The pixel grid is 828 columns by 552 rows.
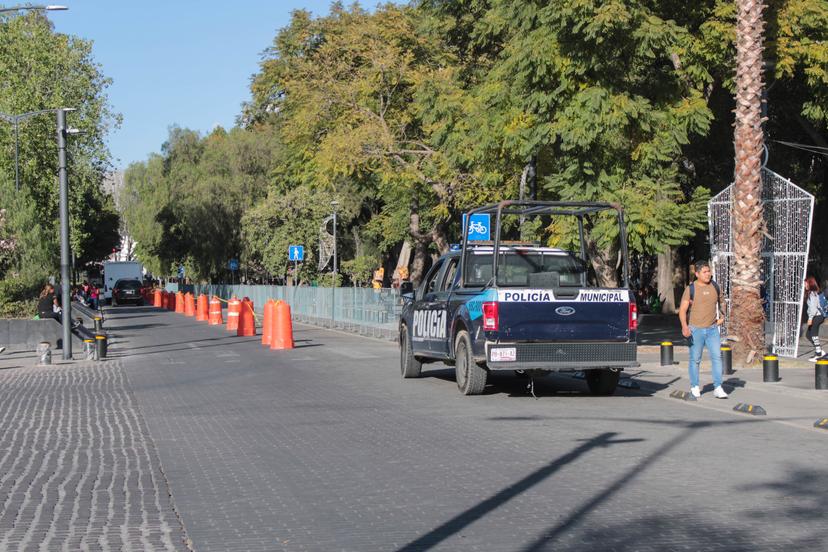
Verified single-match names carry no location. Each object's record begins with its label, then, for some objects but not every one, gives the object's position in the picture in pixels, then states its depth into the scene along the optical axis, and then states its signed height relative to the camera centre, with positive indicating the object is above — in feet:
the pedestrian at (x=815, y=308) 77.77 -1.95
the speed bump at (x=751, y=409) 45.44 -5.06
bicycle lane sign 90.22 +4.20
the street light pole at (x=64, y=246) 80.59 +2.60
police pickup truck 50.21 -1.47
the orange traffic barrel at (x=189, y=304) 181.98 -3.44
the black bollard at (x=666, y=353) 69.51 -4.34
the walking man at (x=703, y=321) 50.26 -1.77
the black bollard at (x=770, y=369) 56.65 -4.32
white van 261.44 +2.45
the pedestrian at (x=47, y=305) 97.81 -1.81
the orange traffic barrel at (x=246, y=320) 111.75 -3.60
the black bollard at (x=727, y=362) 62.18 -4.37
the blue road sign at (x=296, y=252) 160.15 +4.15
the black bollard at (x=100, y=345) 81.12 -4.31
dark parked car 245.86 -1.89
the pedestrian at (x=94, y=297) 203.10 -2.50
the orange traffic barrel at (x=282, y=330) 91.04 -3.73
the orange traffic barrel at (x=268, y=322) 93.71 -3.26
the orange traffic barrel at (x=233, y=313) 127.24 -3.39
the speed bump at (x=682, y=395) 51.47 -5.10
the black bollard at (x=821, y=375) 53.26 -4.34
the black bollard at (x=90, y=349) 82.71 -4.67
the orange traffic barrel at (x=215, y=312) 144.77 -3.73
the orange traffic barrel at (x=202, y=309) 159.06 -3.61
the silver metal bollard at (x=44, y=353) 77.87 -4.65
